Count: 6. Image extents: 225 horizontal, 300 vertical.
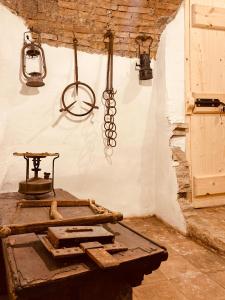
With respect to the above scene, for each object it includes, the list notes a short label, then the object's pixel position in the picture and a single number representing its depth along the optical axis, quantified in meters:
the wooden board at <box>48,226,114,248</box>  1.32
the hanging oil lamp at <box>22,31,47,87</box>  3.15
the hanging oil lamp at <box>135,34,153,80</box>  3.74
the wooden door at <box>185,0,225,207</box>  3.80
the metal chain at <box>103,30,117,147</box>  3.71
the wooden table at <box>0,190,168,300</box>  1.14
